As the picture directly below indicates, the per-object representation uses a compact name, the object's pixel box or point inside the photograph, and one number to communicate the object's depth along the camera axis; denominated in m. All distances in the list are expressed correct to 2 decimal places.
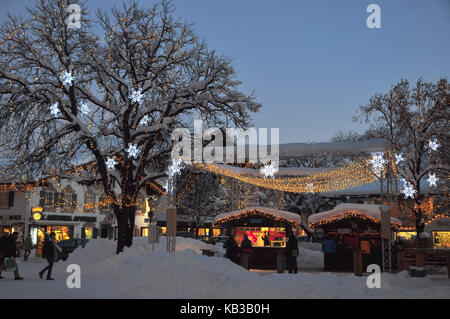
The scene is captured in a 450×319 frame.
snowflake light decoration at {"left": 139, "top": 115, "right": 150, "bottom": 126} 22.10
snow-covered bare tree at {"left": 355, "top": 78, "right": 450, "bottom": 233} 27.45
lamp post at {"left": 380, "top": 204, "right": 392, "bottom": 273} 15.48
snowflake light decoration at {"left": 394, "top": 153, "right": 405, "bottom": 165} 27.16
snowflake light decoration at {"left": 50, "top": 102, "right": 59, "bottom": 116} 19.09
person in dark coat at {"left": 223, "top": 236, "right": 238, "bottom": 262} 19.86
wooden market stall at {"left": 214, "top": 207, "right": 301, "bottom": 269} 23.78
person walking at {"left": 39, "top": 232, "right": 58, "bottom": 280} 15.50
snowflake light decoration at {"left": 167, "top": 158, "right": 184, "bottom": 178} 19.83
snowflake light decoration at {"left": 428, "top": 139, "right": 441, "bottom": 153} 24.70
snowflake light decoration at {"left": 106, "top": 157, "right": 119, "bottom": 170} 21.64
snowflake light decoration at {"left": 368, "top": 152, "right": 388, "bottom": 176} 20.26
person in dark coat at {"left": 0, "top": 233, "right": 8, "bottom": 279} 14.94
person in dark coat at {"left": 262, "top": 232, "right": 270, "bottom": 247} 23.77
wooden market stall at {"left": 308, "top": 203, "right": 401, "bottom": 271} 22.25
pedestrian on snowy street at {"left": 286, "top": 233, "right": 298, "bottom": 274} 19.12
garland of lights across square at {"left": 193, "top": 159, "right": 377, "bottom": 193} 22.12
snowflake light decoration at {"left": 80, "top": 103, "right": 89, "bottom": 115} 21.78
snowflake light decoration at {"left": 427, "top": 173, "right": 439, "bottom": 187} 26.83
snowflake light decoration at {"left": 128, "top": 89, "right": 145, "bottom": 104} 20.25
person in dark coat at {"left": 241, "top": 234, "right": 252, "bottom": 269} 19.78
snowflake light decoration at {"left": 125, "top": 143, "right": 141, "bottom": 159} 20.59
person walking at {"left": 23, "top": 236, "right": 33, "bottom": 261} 28.47
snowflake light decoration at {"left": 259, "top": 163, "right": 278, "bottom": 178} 22.30
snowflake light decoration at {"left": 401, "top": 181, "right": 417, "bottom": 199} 27.31
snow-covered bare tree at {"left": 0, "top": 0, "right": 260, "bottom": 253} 19.98
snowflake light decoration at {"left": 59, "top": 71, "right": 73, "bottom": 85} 19.39
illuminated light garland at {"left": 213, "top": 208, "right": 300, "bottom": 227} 23.73
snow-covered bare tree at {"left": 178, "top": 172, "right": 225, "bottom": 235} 56.03
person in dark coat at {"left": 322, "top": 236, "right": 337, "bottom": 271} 22.30
